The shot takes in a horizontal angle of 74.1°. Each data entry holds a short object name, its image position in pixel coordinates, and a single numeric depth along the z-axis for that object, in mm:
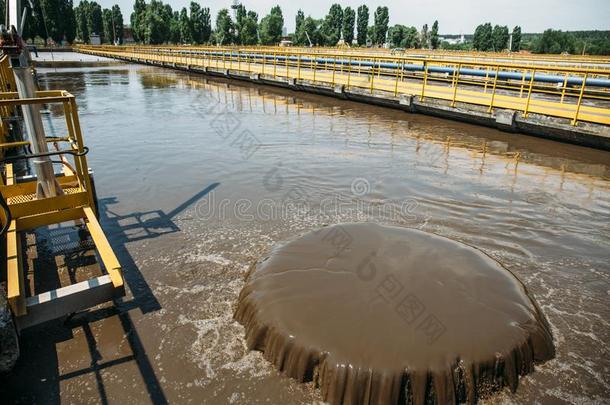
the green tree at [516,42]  83562
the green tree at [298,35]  92562
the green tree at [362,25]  102500
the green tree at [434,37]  88900
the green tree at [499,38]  87169
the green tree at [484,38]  87125
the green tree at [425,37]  88625
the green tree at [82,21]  95438
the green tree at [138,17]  93956
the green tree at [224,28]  85250
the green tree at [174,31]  92938
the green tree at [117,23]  95125
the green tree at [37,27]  65356
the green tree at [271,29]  89312
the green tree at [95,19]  98062
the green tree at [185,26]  91812
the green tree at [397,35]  82562
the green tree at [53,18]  75438
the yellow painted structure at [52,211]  3426
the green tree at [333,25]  97206
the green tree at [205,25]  95000
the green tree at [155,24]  86188
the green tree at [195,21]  92562
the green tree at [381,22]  100062
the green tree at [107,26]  97000
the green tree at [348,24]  100062
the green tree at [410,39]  83325
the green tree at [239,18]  90938
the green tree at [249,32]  88312
